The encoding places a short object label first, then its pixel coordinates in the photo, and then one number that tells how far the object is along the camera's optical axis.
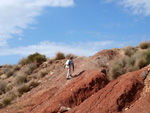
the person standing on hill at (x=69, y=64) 13.93
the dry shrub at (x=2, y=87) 20.70
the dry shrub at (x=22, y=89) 17.83
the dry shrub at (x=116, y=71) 13.05
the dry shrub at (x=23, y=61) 26.74
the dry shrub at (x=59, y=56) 23.58
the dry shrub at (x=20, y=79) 20.61
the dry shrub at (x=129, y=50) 17.09
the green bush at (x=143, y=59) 13.47
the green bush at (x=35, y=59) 25.17
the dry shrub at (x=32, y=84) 18.17
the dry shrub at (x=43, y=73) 20.03
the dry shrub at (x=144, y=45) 20.35
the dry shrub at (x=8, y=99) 16.34
